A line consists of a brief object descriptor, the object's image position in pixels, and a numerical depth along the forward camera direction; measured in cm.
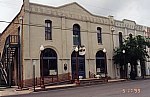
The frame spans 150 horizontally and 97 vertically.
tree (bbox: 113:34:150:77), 1812
